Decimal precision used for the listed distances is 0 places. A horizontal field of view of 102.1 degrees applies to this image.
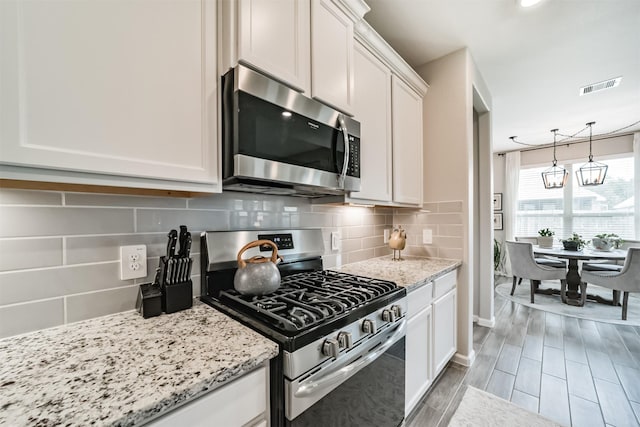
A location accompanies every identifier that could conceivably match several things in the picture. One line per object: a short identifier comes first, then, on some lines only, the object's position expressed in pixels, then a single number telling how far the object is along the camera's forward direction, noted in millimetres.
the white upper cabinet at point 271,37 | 975
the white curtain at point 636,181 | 4316
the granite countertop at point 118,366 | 496
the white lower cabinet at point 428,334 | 1474
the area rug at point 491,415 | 1551
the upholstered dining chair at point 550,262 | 3896
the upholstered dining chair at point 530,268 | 3688
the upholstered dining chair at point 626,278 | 3055
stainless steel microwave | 971
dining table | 3482
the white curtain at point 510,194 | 5527
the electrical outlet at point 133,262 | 970
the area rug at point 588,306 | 3162
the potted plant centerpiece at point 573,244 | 3914
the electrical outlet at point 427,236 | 2326
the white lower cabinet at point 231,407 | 583
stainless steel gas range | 776
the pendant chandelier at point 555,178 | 4020
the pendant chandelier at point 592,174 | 3727
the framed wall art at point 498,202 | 5750
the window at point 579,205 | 4496
